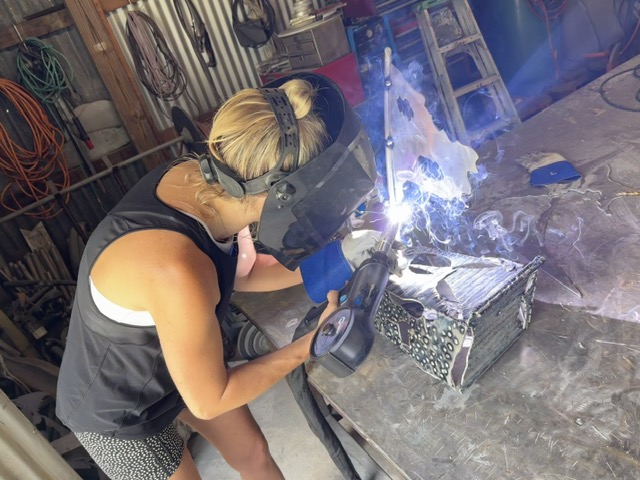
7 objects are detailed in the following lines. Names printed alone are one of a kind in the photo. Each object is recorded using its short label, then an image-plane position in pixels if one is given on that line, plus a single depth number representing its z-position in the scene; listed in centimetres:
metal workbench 120
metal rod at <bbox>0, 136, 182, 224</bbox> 375
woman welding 121
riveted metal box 130
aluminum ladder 380
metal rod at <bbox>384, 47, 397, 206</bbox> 170
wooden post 397
